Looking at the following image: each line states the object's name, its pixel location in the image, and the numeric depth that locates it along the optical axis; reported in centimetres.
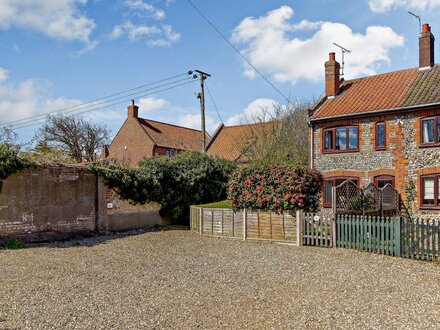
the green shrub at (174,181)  1869
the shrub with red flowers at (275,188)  1486
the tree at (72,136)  4506
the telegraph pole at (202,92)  2692
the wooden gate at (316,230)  1361
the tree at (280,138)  2762
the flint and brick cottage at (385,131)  1948
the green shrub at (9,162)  1395
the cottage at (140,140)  3900
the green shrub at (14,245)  1350
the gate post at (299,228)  1426
